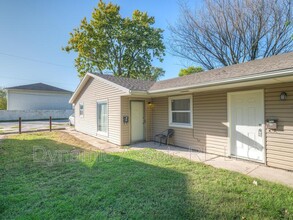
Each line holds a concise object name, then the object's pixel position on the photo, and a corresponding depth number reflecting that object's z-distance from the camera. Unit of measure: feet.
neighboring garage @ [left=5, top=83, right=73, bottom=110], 78.59
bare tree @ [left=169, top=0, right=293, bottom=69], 36.58
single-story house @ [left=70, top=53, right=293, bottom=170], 14.74
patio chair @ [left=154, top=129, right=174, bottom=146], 24.98
